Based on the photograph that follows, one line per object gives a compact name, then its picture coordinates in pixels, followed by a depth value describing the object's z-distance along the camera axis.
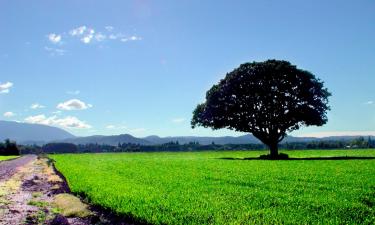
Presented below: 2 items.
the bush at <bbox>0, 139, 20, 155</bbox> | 197.00
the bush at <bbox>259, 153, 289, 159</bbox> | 76.05
